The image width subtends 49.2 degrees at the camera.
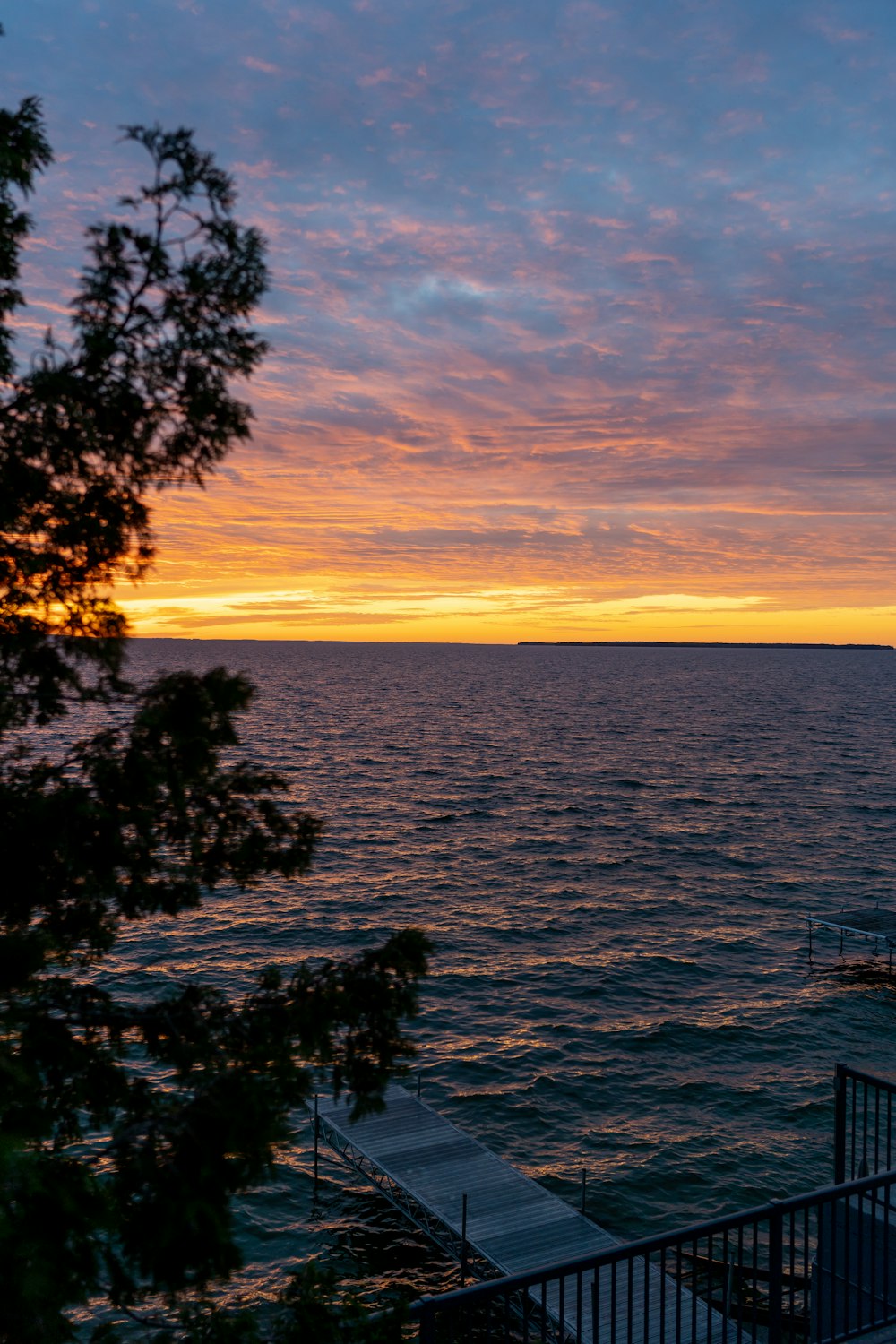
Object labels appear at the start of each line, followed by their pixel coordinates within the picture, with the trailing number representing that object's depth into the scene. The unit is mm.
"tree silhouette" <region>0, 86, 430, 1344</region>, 7551
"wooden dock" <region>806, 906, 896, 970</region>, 35688
